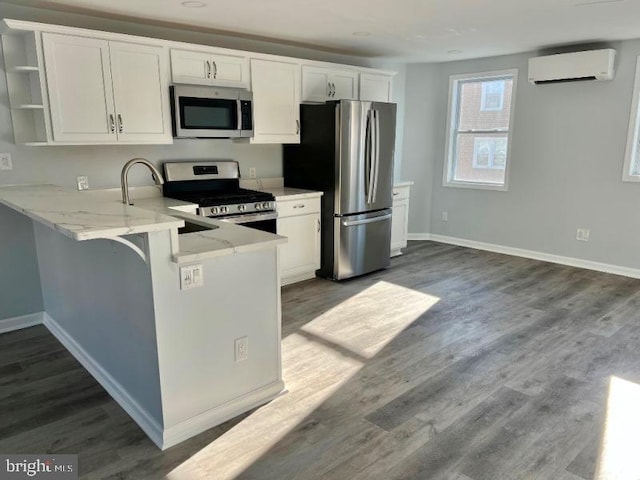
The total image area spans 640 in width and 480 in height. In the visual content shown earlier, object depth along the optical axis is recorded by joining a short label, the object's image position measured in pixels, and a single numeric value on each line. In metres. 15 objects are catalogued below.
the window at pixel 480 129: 5.62
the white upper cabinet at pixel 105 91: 3.16
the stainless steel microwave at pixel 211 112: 3.73
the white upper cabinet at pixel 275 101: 4.25
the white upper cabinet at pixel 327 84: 4.61
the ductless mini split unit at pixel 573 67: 4.55
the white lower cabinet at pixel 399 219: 5.35
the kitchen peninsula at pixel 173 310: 2.03
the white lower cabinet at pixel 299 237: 4.37
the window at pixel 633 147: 4.60
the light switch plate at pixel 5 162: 3.29
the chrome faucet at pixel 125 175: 2.46
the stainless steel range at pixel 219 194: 3.88
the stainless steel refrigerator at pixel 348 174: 4.38
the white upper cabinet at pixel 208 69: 3.72
